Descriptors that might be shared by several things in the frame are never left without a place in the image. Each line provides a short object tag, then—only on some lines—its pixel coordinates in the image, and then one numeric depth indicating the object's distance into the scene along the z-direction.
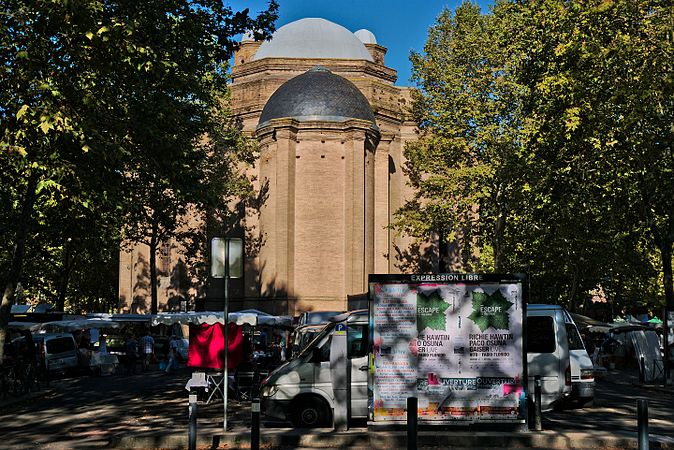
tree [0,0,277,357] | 16.39
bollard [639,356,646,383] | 28.81
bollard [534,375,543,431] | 13.84
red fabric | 20.09
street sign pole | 14.66
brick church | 53.59
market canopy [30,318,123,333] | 37.84
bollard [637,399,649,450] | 9.24
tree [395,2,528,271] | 39.88
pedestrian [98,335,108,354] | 35.08
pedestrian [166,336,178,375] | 35.03
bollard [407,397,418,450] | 9.55
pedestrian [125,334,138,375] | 34.62
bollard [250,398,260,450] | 10.73
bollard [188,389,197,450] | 11.61
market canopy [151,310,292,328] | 38.12
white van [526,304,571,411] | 16.55
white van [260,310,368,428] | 14.84
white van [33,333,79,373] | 31.77
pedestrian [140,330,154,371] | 37.47
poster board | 13.38
